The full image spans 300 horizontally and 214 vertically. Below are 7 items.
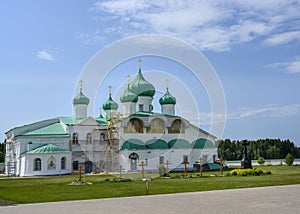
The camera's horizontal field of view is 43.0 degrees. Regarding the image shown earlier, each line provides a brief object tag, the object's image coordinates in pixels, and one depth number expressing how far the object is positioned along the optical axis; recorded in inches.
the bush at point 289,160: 1729.5
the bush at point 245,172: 1058.1
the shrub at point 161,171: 1053.9
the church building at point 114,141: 1480.1
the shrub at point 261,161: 1867.6
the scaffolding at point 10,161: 1573.6
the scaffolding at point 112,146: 1570.7
